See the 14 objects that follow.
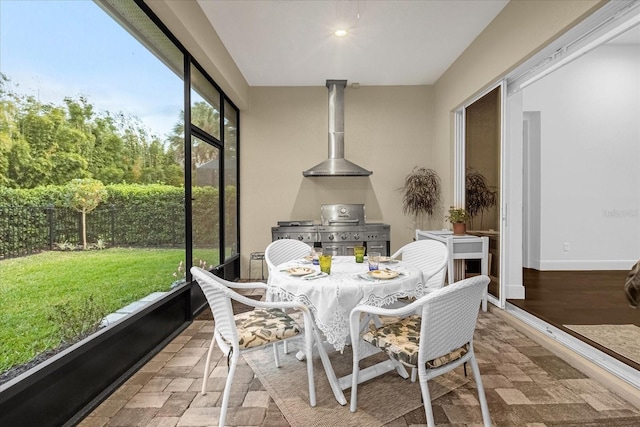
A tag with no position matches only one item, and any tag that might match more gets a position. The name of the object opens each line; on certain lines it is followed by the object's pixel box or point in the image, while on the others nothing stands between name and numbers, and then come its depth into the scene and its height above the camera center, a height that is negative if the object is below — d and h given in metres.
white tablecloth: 1.81 -0.45
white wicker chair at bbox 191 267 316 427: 1.61 -0.63
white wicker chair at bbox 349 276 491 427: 1.43 -0.59
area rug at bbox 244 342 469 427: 1.73 -1.04
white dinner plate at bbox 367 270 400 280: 1.95 -0.37
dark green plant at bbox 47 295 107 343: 1.71 -0.57
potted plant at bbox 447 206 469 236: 3.78 -0.10
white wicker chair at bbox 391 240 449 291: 2.50 -0.37
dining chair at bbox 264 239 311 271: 2.91 -0.35
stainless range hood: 4.80 +1.25
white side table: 3.41 -0.38
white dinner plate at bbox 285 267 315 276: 2.04 -0.36
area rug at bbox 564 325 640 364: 2.31 -0.94
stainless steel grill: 4.59 -0.32
